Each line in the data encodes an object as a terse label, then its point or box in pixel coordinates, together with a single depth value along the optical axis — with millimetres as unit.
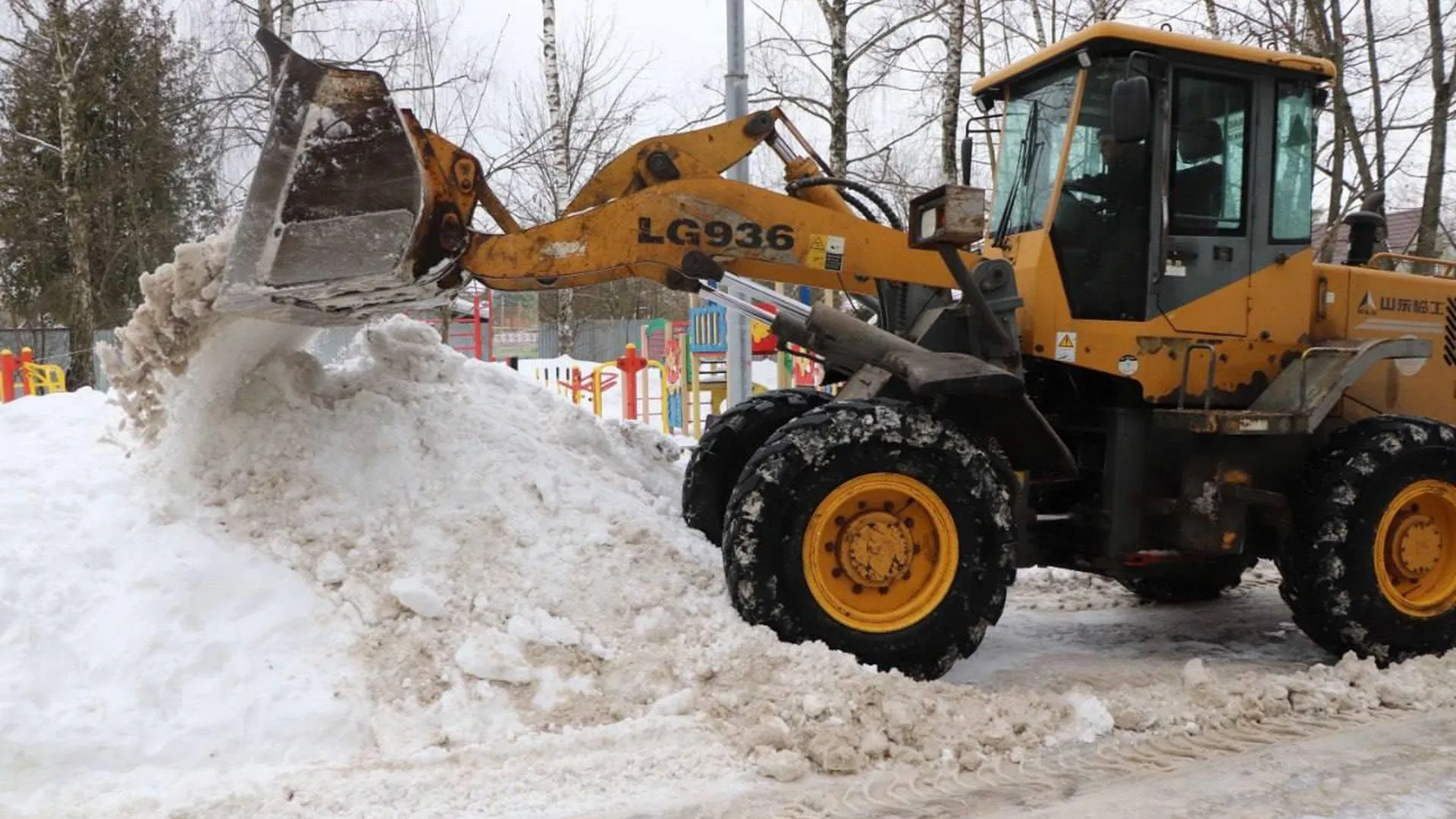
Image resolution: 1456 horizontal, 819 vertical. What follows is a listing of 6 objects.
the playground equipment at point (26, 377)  15312
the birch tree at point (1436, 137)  13406
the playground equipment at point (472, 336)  23156
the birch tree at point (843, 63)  14375
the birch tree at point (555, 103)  17797
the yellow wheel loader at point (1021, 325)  4344
